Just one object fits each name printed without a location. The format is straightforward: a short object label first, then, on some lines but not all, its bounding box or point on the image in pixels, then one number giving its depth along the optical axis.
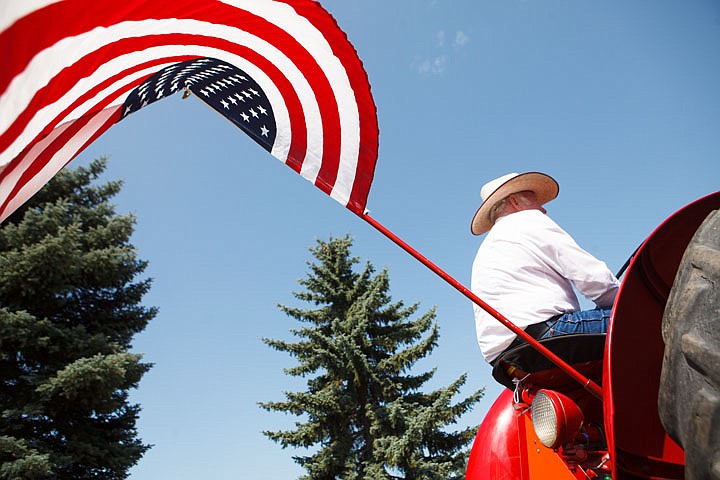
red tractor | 1.10
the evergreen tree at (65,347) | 9.18
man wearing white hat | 2.12
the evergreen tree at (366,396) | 12.45
